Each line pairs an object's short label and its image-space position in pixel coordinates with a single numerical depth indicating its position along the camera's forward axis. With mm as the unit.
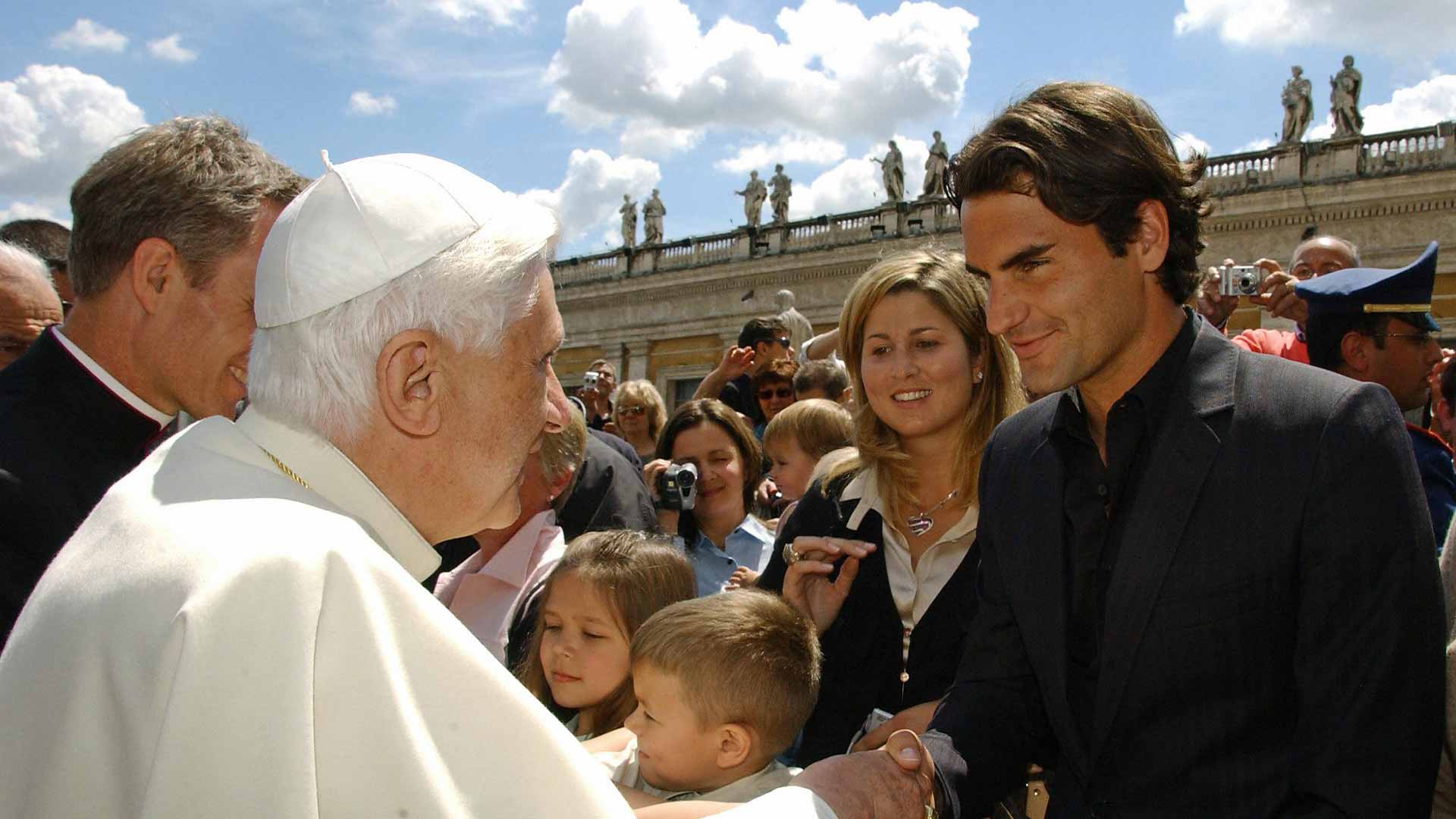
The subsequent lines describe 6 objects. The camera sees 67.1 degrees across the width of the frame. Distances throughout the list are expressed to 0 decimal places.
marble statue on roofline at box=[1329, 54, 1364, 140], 19578
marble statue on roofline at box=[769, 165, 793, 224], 28891
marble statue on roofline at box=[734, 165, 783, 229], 29766
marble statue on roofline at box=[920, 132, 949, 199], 25438
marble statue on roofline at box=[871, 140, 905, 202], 26312
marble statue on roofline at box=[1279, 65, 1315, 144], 20156
